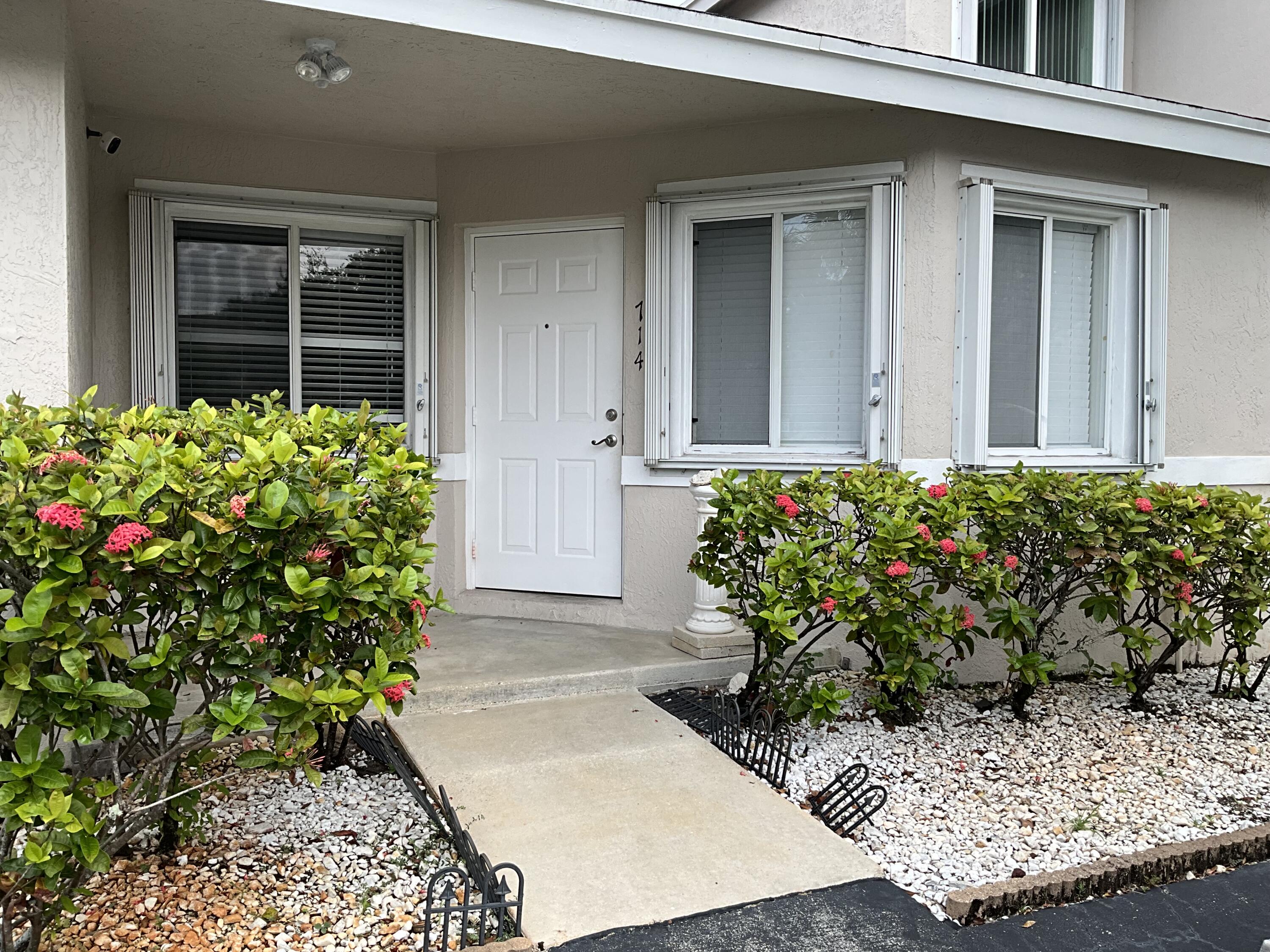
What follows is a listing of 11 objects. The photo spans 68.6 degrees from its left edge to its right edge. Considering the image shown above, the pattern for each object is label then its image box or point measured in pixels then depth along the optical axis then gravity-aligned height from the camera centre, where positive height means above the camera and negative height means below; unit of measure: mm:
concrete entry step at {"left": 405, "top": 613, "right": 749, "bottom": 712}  4086 -1073
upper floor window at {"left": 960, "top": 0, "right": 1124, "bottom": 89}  5746 +2570
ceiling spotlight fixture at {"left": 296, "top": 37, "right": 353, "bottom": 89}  3902 +1582
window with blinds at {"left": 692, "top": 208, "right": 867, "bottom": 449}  5031 +603
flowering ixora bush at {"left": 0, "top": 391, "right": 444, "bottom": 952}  2068 -423
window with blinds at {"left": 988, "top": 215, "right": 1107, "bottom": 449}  5113 +592
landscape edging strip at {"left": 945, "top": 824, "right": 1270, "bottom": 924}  2586 -1290
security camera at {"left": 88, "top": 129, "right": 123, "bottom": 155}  4543 +1468
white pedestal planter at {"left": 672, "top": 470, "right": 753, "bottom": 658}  4590 -950
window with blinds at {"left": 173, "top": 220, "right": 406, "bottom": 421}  5148 +696
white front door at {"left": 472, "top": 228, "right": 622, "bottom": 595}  5422 +156
